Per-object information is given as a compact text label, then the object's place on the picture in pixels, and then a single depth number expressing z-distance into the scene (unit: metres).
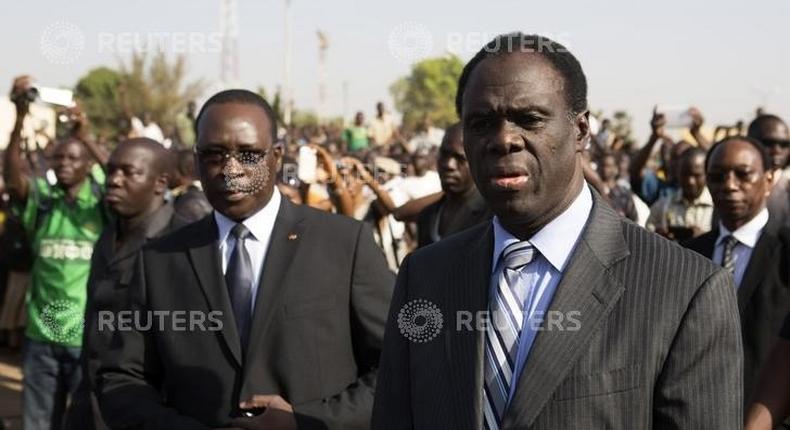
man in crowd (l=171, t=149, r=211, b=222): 6.04
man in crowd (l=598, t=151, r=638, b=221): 9.05
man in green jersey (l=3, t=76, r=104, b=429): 6.17
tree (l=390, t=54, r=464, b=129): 70.06
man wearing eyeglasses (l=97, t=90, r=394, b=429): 3.38
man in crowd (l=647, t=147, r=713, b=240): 8.07
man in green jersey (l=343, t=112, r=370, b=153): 20.78
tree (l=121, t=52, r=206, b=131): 33.75
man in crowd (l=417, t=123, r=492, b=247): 5.83
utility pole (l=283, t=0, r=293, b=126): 35.18
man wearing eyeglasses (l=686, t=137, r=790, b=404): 4.32
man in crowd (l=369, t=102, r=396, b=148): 22.76
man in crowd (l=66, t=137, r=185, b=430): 4.88
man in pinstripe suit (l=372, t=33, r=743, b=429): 2.10
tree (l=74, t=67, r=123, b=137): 35.66
